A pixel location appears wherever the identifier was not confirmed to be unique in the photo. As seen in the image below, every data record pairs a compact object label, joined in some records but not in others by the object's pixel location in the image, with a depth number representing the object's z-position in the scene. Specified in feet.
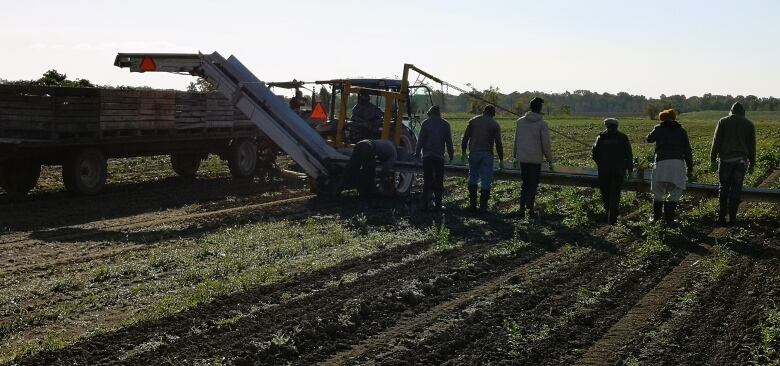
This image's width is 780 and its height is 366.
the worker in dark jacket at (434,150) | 47.83
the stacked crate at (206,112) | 62.85
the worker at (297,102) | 68.39
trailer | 52.80
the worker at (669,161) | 43.27
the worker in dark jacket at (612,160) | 44.06
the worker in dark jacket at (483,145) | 47.29
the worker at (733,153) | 43.04
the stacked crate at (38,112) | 52.75
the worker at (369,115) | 58.44
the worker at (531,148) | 46.03
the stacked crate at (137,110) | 56.34
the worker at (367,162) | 52.60
